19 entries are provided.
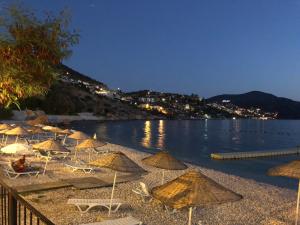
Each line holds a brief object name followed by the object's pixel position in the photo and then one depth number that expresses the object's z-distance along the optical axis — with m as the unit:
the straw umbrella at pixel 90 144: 11.69
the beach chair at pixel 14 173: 9.94
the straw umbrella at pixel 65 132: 17.20
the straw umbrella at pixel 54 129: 17.78
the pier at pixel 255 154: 27.77
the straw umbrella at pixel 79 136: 14.14
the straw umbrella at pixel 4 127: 16.82
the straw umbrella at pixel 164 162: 8.20
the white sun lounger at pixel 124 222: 5.96
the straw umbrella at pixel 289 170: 6.88
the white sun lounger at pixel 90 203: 7.05
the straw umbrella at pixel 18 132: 14.68
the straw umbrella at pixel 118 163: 6.94
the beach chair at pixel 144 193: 8.37
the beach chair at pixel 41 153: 13.06
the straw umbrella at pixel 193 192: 4.88
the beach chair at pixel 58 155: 14.09
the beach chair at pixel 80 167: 11.35
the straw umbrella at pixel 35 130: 16.78
